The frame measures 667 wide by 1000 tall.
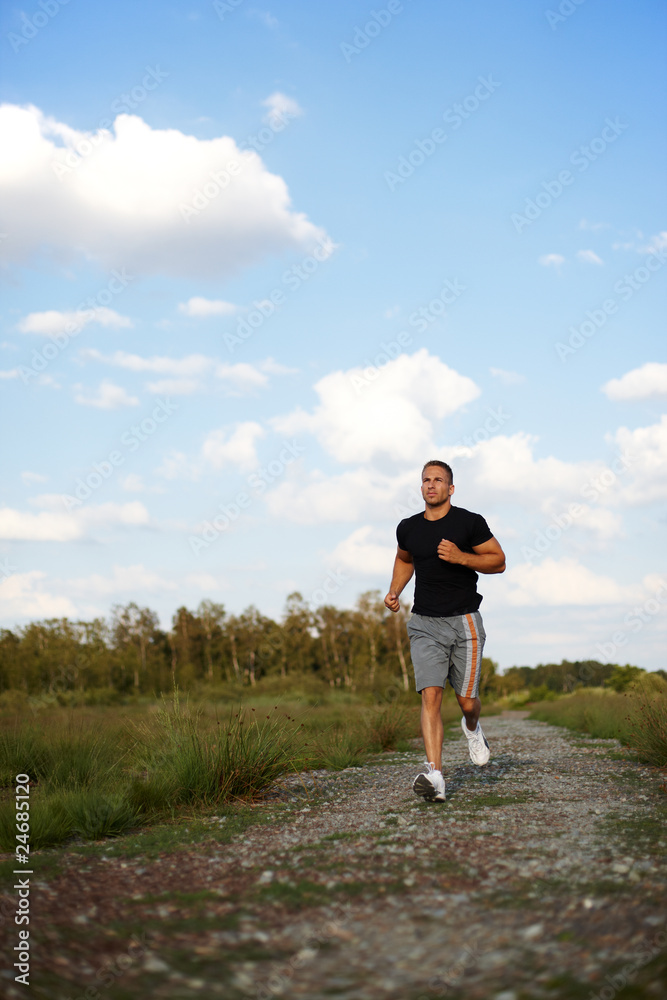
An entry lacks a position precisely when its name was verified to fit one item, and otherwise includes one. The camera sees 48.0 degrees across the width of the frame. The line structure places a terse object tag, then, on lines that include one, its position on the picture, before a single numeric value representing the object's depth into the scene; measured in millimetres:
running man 6316
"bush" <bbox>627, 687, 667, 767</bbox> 8039
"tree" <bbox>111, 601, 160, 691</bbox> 53469
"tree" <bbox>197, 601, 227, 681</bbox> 53781
